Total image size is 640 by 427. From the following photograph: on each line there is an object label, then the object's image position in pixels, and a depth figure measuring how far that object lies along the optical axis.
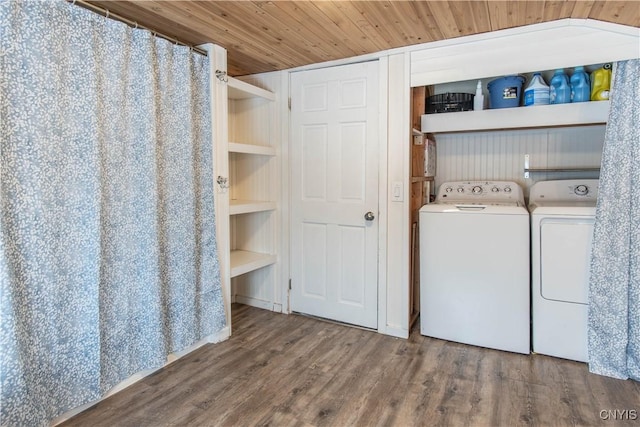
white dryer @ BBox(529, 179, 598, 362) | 2.40
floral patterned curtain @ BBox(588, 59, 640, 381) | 2.16
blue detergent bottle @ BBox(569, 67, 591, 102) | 2.55
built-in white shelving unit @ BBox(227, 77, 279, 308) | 3.36
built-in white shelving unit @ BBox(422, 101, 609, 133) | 2.48
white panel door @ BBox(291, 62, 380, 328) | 2.97
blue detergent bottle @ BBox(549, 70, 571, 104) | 2.63
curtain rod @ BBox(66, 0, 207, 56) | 1.90
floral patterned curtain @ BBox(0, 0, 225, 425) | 1.60
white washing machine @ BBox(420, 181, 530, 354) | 2.56
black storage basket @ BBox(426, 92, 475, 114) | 2.99
